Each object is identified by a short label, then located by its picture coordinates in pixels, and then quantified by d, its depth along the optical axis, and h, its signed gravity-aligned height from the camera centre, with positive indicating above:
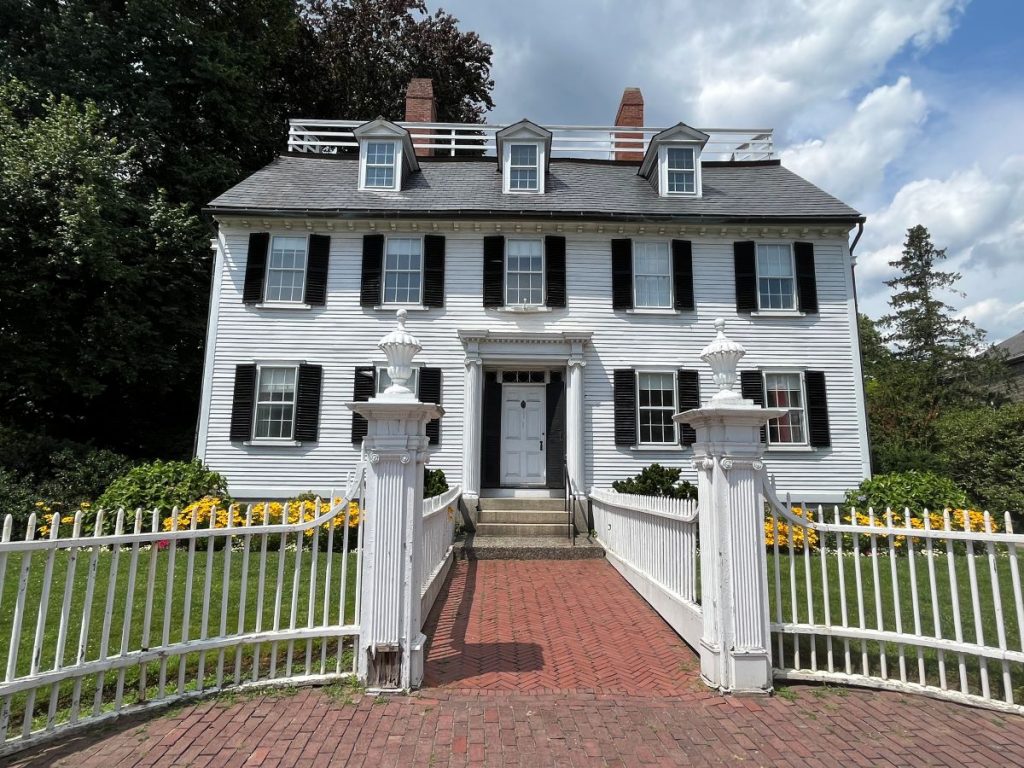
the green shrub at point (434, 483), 9.81 -0.41
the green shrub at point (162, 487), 9.48 -0.54
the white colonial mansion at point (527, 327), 11.83 +3.14
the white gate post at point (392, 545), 3.87 -0.63
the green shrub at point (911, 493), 9.91 -0.48
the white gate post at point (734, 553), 3.94 -0.66
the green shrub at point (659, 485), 10.29 -0.41
